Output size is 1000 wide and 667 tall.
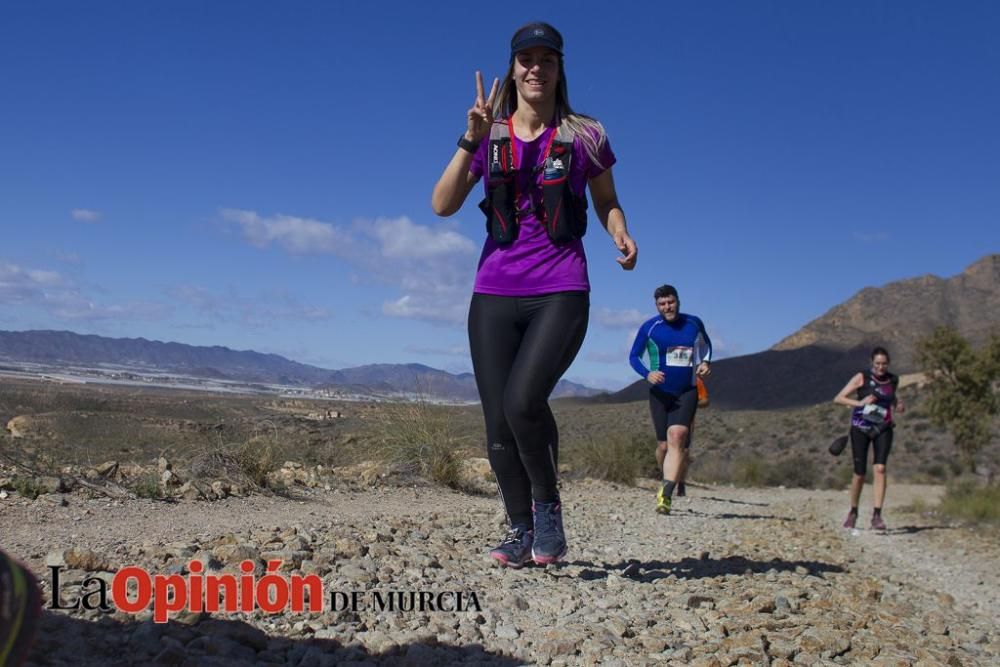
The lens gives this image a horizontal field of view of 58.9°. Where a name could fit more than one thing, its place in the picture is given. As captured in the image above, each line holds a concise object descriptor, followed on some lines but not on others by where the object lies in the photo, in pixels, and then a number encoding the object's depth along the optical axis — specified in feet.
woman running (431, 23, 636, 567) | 12.55
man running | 24.64
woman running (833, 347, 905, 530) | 28.84
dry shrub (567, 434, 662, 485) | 39.50
